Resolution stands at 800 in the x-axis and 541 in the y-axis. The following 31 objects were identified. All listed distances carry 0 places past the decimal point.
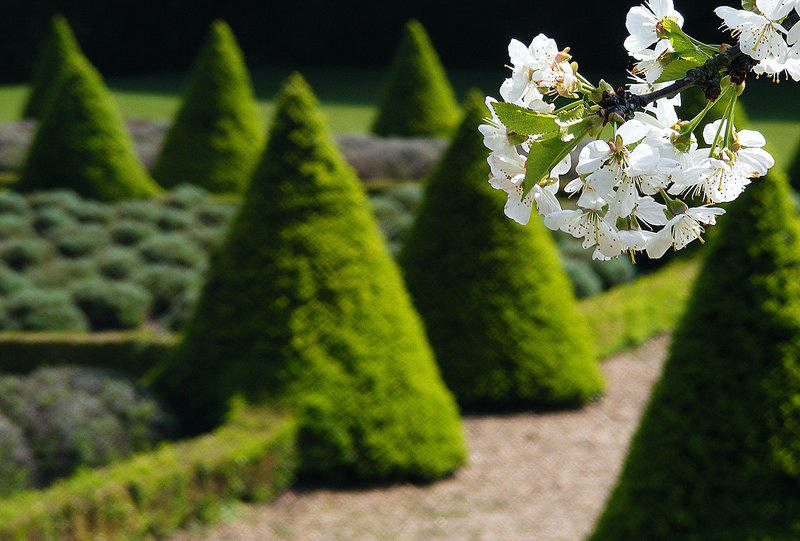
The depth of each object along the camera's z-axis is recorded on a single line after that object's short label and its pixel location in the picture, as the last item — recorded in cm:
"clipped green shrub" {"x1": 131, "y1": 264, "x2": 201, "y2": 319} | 1417
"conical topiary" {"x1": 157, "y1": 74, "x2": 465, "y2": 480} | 924
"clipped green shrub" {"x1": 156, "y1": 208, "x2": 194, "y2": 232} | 1696
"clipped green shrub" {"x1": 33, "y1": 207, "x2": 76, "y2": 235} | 1647
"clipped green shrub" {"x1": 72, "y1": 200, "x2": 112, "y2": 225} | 1725
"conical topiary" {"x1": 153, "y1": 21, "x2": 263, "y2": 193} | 2047
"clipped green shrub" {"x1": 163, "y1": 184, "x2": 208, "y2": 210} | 1837
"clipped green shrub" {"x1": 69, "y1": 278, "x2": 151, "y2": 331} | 1331
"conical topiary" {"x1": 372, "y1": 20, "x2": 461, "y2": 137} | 2429
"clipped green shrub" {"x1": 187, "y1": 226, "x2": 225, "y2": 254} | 1621
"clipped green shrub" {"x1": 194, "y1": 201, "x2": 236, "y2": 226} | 1759
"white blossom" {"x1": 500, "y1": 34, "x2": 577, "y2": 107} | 214
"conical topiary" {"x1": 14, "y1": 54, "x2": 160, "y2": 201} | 1882
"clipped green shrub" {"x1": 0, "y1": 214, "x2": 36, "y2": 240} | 1599
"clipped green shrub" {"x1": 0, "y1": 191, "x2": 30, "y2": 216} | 1726
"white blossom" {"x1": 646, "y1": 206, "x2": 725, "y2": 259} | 222
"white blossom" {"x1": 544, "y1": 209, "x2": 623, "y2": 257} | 220
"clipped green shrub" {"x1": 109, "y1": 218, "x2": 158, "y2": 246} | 1643
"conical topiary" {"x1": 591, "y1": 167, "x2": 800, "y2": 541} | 579
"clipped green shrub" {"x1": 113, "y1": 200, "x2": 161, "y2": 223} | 1721
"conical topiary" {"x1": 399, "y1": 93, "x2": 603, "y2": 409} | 1121
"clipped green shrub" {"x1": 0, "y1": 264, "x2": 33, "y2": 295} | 1368
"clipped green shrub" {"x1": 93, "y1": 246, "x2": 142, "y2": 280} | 1476
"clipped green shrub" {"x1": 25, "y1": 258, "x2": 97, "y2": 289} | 1438
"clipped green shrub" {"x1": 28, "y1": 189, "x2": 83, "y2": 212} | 1748
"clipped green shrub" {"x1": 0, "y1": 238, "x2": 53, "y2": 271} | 1502
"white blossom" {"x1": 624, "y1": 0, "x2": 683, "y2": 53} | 219
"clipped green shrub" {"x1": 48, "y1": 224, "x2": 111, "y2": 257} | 1566
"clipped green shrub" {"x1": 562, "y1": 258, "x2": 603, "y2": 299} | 1481
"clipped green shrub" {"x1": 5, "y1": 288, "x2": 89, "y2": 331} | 1277
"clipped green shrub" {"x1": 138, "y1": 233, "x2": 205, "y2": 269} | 1528
